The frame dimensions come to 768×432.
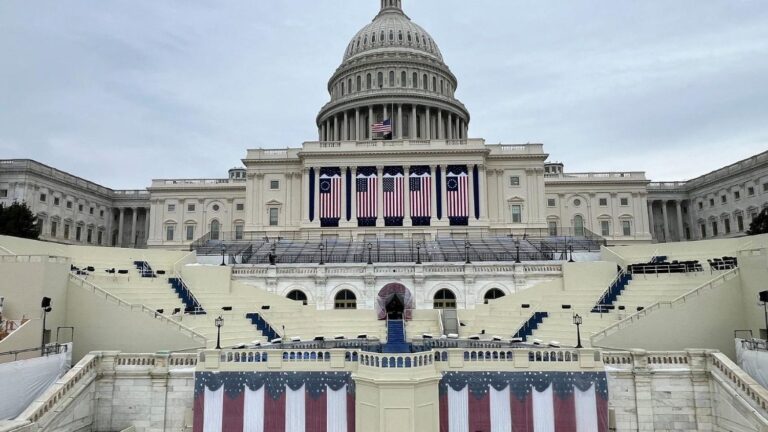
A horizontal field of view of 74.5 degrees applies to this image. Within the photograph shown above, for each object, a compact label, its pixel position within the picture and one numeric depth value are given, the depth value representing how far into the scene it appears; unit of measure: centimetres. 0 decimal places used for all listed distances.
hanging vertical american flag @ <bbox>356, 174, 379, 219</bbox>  6856
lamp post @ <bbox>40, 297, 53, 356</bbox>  2497
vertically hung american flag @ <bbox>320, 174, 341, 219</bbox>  6862
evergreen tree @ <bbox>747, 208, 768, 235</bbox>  5642
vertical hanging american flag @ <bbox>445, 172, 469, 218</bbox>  6844
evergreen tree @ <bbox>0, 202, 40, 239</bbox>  5292
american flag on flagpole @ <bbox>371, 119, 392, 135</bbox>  7569
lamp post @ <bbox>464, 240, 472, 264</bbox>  4432
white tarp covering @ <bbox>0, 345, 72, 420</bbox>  1995
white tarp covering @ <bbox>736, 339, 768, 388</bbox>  2153
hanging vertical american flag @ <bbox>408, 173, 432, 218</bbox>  6850
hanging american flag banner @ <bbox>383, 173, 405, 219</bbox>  6838
